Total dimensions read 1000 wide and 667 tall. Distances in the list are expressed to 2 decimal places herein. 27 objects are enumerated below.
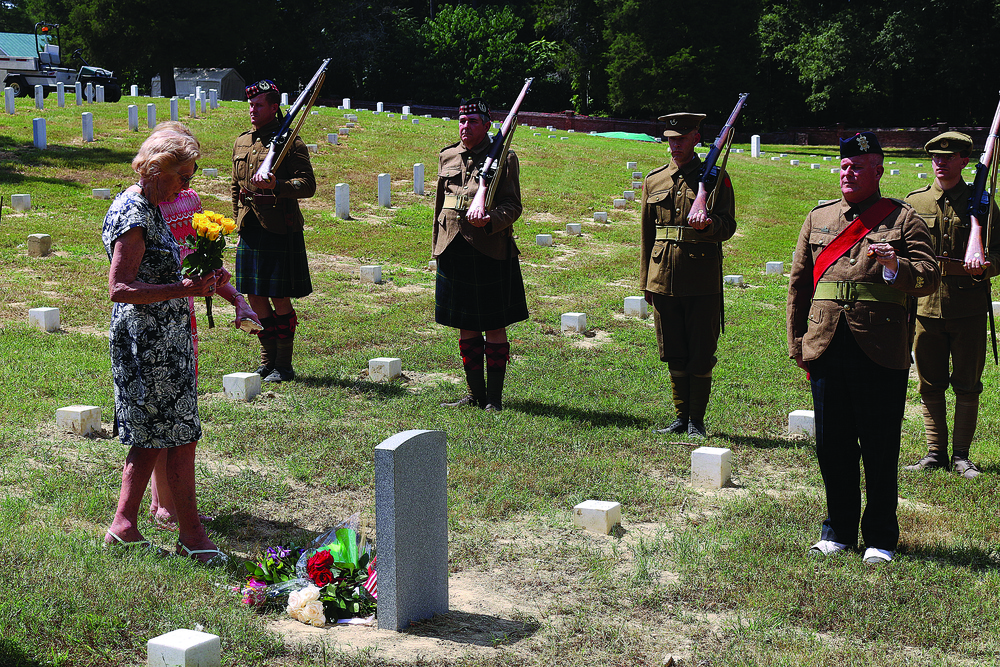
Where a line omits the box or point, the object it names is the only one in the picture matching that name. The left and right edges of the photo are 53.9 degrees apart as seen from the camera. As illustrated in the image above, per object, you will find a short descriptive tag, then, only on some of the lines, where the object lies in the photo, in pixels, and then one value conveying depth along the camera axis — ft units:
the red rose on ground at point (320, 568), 15.37
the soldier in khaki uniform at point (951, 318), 22.21
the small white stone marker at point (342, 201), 56.18
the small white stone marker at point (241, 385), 26.76
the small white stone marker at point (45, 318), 32.96
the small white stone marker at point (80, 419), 22.97
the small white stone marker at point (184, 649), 12.56
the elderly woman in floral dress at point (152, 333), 15.43
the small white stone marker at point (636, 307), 40.42
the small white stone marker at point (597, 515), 18.83
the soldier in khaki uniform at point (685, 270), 24.26
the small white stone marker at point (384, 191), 60.18
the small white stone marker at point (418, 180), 64.34
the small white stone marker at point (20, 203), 49.70
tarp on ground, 125.18
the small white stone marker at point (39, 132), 63.82
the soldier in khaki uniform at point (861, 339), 17.04
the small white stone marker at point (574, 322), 37.01
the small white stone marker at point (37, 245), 42.65
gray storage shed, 146.92
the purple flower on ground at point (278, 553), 15.82
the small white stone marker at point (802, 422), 25.55
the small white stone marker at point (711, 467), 21.54
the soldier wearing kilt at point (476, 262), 26.16
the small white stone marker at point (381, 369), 29.55
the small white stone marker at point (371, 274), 44.11
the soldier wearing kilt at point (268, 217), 27.86
